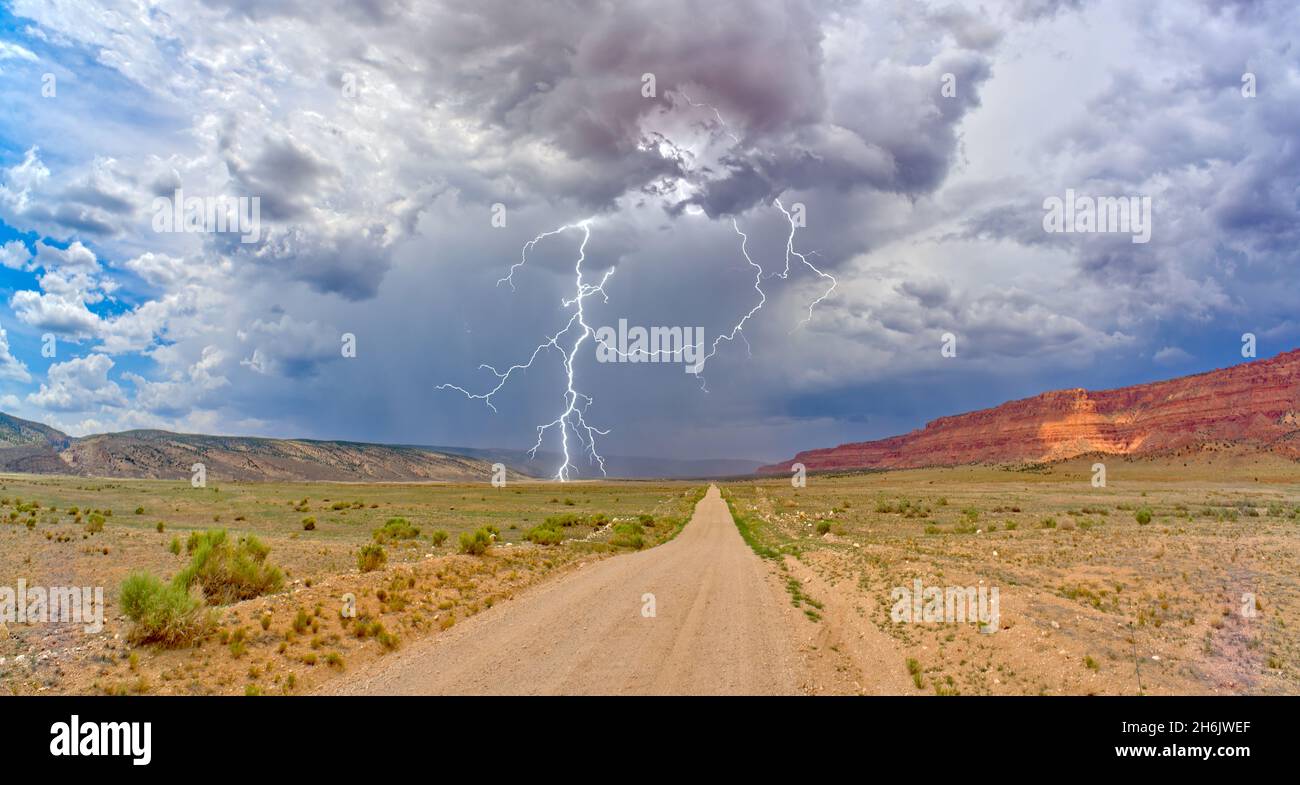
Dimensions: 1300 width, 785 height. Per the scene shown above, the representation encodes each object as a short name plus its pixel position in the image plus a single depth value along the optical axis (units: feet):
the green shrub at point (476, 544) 80.94
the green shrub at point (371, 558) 70.38
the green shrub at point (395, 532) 116.57
